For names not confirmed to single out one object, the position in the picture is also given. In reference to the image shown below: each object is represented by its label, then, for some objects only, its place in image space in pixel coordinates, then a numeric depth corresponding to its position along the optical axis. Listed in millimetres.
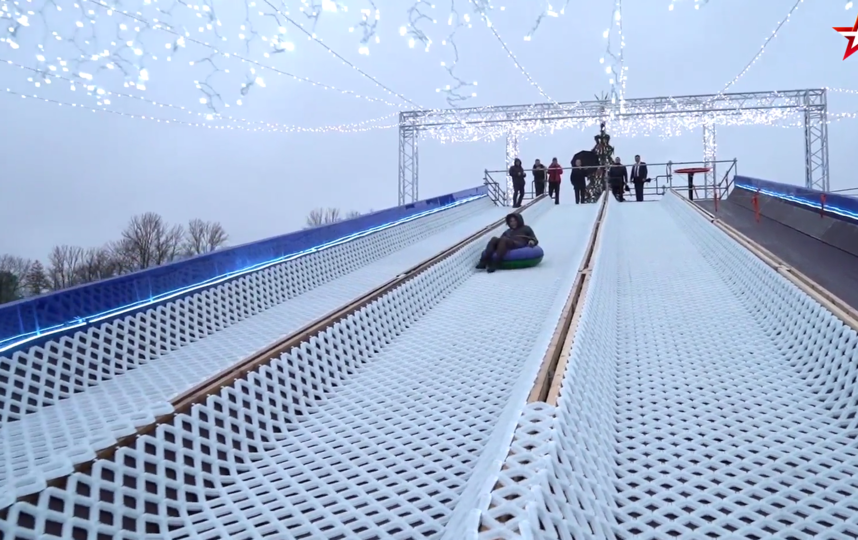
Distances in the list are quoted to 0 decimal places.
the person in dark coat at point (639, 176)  15633
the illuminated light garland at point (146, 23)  6124
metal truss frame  18297
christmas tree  17922
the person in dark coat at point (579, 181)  15691
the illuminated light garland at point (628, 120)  19125
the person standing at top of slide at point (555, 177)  15609
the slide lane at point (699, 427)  2092
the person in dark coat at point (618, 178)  15719
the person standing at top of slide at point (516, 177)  15172
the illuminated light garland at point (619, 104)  19116
